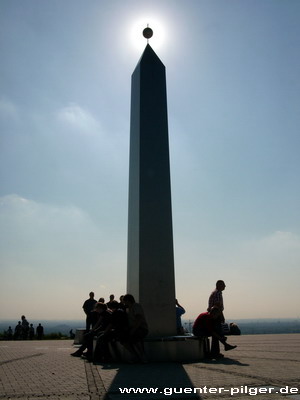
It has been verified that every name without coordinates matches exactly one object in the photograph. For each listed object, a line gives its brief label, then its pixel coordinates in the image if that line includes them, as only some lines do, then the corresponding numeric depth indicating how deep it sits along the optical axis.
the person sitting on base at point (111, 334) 7.97
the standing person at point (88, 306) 12.17
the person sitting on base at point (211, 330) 8.58
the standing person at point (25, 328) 19.64
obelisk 9.23
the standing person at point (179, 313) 10.46
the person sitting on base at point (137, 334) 7.74
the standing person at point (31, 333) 20.38
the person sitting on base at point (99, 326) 8.44
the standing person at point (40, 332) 20.23
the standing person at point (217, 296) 9.36
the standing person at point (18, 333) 19.78
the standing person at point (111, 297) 13.02
